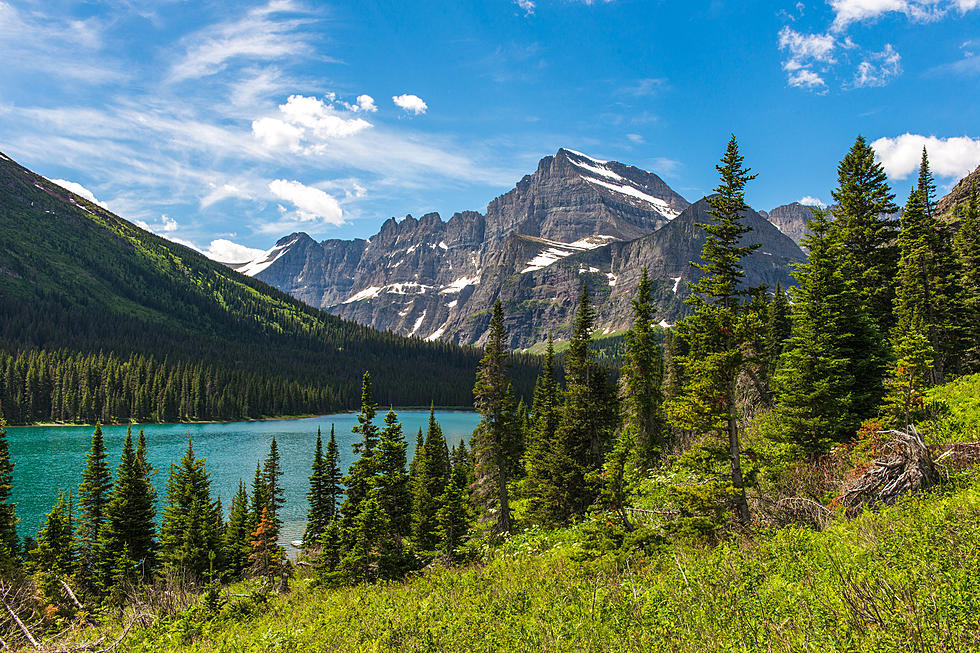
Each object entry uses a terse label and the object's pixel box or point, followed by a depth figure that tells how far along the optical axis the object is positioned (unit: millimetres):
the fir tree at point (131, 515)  34469
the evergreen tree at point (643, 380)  33938
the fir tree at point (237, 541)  36706
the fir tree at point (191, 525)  34312
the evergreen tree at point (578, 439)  30062
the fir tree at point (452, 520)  29406
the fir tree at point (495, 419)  33344
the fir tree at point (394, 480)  27344
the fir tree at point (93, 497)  35281
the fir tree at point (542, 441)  31963
